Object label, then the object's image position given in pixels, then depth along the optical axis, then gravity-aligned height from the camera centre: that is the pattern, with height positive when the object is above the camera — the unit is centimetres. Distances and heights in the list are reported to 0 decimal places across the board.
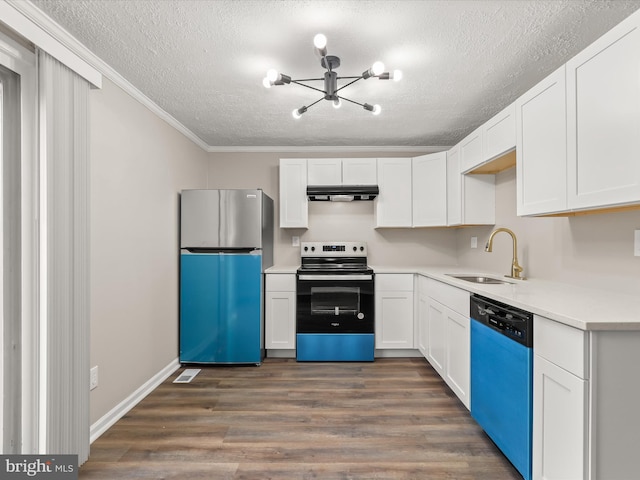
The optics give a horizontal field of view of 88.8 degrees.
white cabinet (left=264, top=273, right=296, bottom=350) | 329 -74
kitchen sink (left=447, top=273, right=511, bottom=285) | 259 -31
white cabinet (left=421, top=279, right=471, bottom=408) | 218 -72
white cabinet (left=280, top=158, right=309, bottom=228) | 363 +53
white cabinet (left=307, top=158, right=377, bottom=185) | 362 +77
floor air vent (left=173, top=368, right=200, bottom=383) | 281 -120
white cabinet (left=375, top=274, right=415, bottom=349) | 329 -71
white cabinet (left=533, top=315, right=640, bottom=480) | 117 -59
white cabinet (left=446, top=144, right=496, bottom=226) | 310 +41
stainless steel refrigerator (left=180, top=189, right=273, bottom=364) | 309 -35
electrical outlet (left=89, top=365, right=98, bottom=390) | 199 -84
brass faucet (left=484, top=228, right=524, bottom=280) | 253 -18
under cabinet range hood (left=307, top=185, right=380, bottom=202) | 349 +53
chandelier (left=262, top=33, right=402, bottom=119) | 177 +92
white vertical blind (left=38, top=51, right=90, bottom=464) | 155 -9
